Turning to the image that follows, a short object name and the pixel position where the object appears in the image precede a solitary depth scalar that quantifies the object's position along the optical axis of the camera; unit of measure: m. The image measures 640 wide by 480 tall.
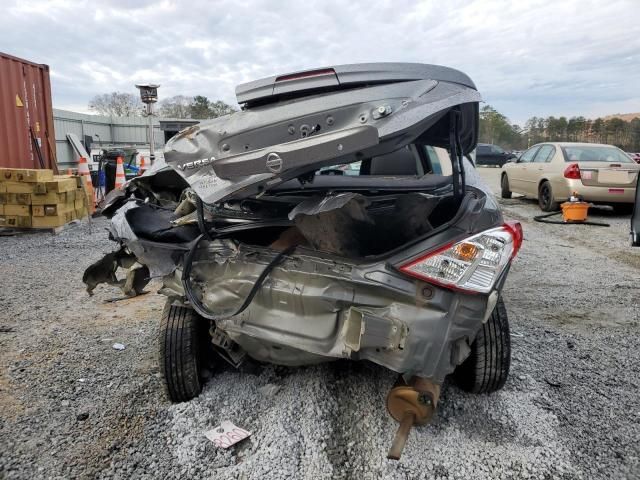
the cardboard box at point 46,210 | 7.50
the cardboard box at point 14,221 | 7.49
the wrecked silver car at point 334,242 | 1.91
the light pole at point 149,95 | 10.50
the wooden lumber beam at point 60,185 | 7.46
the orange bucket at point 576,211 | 8.55
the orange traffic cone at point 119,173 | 8.59
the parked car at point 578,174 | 8.58
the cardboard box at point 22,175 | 7.30
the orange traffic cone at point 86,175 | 8.56
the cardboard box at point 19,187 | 7.35
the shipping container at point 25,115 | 8.15
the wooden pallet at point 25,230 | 7.49
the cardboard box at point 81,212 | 8.38
